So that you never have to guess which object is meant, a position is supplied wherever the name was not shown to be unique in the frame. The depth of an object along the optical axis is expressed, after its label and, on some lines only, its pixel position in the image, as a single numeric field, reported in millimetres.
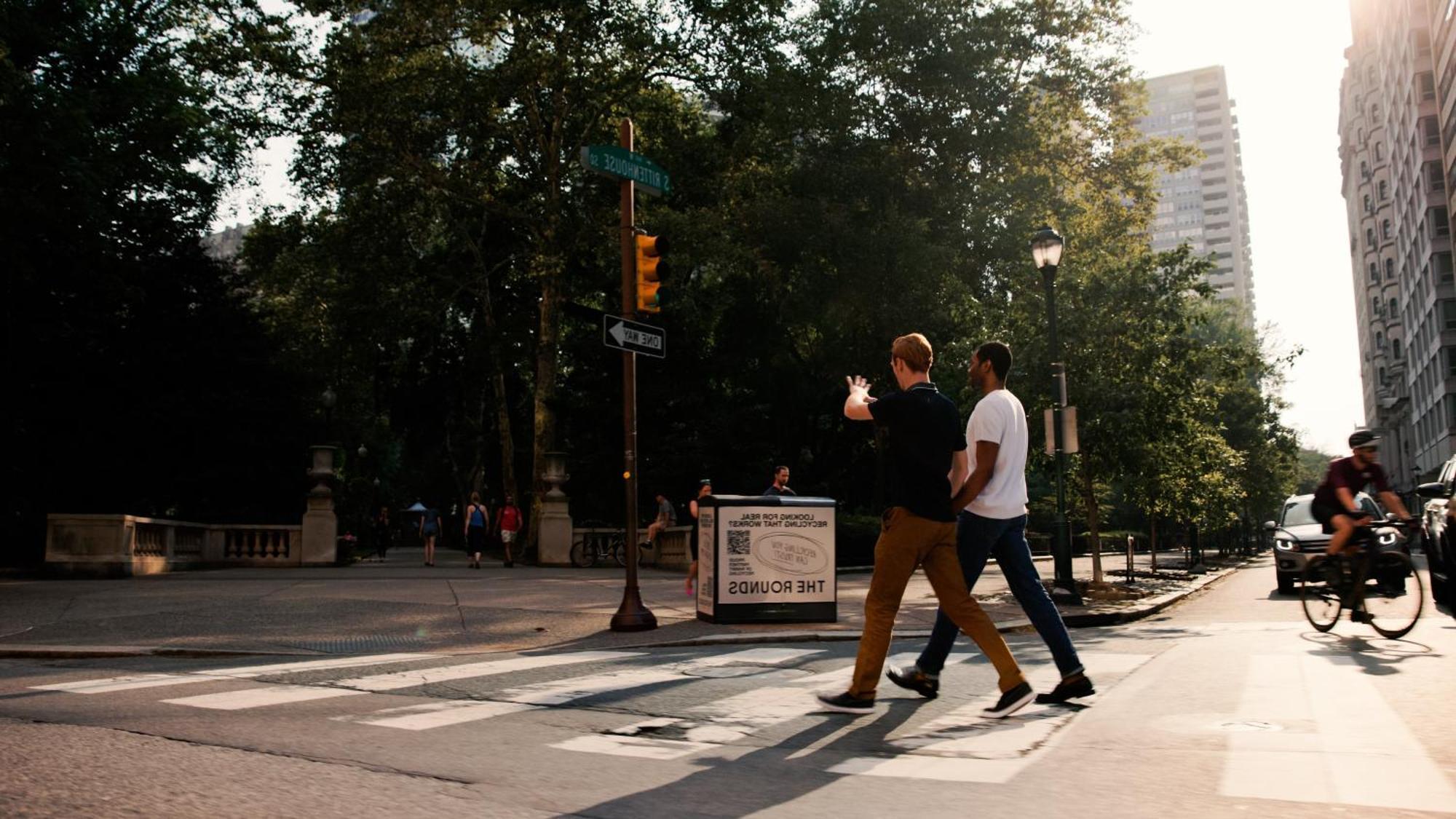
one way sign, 11852
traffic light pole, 12008
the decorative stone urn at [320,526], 26812
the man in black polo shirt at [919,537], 6184
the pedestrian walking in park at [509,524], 28688
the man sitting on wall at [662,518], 23619
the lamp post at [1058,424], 15750
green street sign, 11719
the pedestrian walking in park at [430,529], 28031
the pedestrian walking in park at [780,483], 15482
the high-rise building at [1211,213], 194725
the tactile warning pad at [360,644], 10547
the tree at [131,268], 19969
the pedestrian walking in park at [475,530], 26328
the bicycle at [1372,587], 10164
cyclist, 10562
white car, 18016
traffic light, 12148
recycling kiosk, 12172
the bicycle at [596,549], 29438
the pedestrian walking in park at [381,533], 34625
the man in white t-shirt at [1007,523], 6523
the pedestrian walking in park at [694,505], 15633
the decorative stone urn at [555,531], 29094
